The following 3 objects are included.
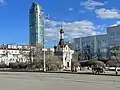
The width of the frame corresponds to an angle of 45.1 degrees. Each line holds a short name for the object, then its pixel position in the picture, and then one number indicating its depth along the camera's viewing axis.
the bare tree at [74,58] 52.22
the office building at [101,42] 77.70
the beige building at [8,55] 67.05
